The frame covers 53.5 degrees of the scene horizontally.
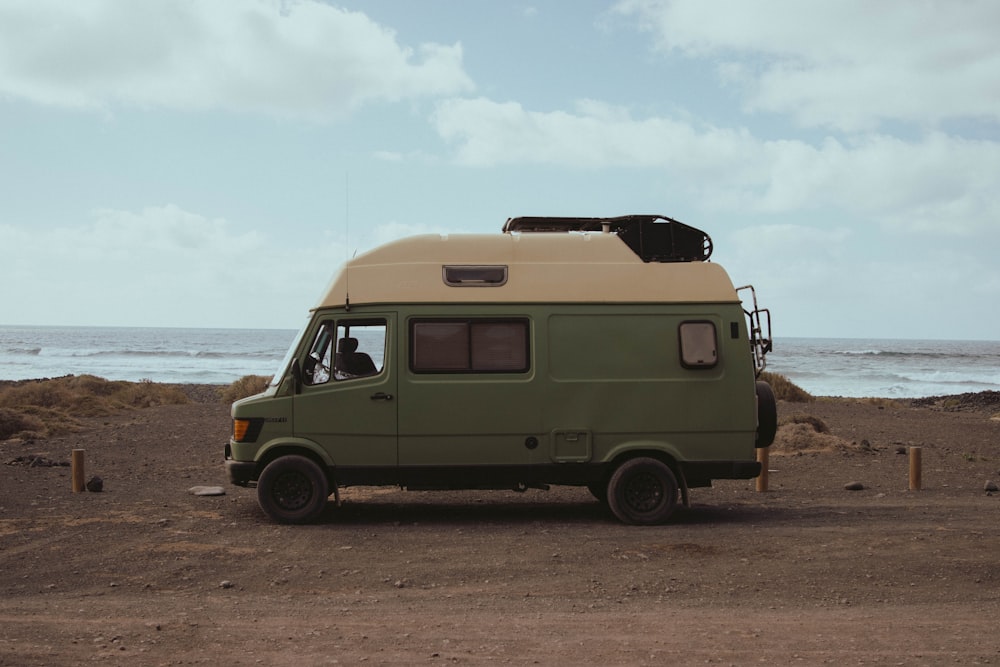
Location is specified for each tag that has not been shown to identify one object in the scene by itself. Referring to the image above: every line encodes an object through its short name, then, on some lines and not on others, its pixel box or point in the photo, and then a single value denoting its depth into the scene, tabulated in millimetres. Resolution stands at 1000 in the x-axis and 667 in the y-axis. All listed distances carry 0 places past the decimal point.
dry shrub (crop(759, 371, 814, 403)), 31500
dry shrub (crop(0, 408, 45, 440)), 20578
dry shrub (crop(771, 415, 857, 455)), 17953
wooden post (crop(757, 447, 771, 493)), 13391
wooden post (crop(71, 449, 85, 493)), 13016
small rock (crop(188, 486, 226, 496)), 12945
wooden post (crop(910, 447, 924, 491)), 13555
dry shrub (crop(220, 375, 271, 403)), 31812
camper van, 10484
